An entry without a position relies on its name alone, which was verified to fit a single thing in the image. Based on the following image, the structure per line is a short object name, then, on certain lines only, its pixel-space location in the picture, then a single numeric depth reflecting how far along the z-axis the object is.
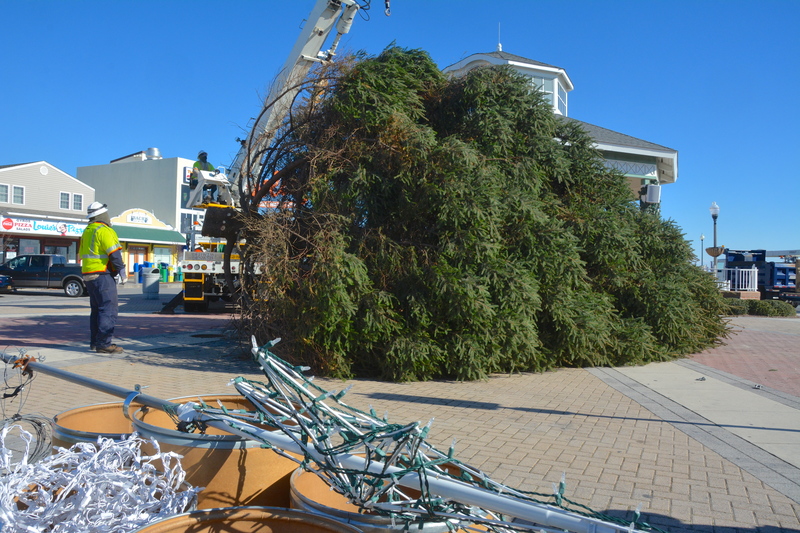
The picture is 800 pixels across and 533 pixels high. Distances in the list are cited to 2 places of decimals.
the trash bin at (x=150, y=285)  22.48
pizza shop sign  33.62
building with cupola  20.27
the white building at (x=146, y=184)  48.62
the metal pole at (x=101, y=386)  2.61
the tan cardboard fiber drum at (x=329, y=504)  1.96
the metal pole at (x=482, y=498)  1.57
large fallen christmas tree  7.75
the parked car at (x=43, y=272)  26.11
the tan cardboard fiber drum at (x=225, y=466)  2.34
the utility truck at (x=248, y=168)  9.82
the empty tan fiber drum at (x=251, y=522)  1.94
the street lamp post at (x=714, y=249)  25.64
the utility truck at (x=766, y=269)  32.53
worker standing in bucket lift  15.41
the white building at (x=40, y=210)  34.78
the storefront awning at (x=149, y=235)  39.88
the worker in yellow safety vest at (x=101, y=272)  8.98
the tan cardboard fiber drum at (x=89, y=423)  2.73
